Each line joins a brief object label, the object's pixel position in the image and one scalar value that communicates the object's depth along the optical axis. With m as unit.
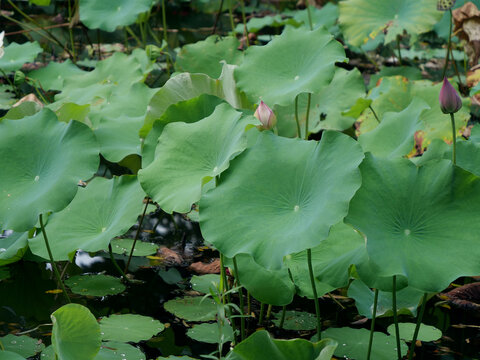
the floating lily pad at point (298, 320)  4.02
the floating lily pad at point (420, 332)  3.93
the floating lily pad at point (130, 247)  4.48
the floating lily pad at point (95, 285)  4.20
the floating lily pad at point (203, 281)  4.22
